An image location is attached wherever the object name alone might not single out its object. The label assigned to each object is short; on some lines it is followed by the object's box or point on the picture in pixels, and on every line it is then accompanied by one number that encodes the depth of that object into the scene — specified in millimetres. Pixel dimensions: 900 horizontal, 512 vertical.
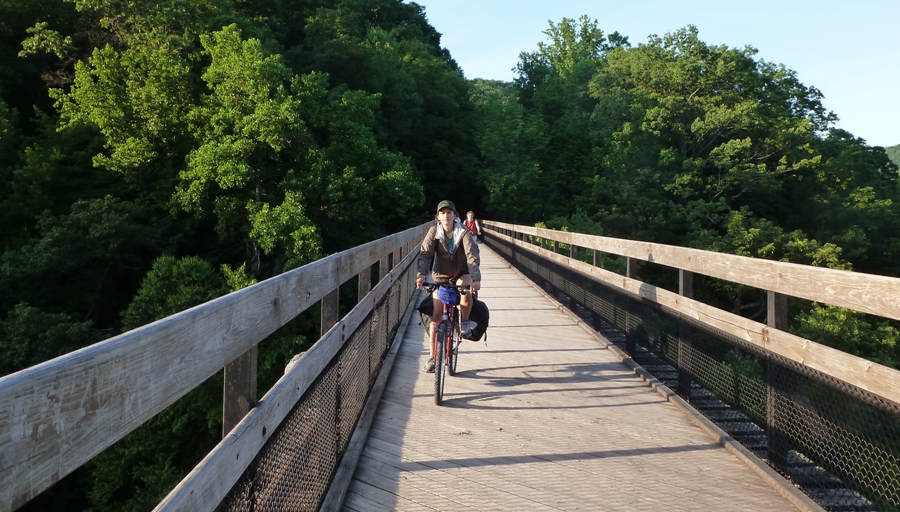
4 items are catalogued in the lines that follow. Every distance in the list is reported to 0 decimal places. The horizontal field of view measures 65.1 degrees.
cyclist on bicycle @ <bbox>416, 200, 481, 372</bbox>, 5730
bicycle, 5443
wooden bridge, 1403
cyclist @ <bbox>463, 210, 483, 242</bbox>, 21592
